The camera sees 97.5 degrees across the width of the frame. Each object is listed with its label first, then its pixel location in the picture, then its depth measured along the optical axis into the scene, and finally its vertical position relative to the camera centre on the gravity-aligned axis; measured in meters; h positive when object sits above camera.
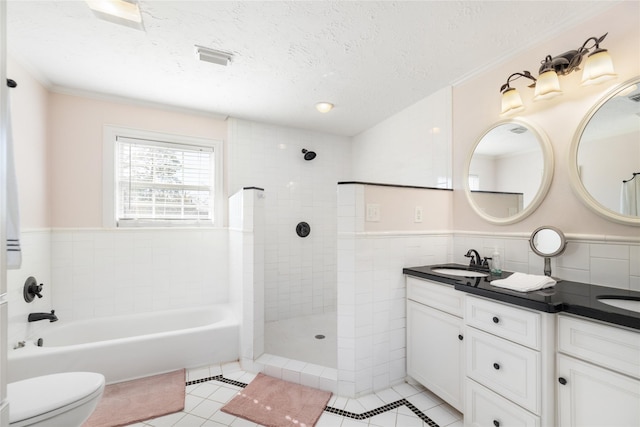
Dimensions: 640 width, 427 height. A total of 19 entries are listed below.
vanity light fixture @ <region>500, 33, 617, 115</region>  1.48 +0.81
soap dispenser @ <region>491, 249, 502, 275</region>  1.89 -0.36
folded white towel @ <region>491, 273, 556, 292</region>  1.44 -0.38
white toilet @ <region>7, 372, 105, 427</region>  1.22 -0.86
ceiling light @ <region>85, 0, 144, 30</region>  1.58 +1.18
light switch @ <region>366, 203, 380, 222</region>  2.04 +0.00
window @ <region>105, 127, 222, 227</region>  2.85 +0.37
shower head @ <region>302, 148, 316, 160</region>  3.60 +0.75
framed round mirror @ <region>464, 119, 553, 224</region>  1.85 +0.29
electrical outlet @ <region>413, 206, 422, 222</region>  2.26 -0.02
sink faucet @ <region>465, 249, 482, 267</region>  2.11 -0.34
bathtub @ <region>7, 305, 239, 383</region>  2.01 -1.10
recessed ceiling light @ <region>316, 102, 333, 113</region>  2.88 +1.11
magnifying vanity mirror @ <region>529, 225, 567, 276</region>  1.71 -0.20
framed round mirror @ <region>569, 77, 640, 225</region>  1.47 +0.31
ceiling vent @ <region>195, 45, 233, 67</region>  2.00 +1.15
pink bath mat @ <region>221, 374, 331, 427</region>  1.80 -1.33
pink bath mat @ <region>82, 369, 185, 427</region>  1.80 -1.32
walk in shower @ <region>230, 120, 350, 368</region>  3.38 +0.00
